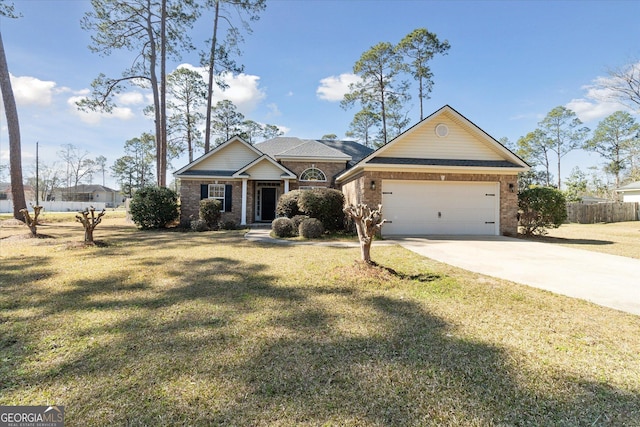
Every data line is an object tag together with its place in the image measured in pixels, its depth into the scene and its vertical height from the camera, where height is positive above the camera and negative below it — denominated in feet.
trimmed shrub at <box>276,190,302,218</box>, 44.14 +0.80
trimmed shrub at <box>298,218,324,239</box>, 36.94 -2.34
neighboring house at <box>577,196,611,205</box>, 113.57 +4.72
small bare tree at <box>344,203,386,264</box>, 18.92 -0.86
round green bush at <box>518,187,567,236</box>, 38.65 +0.29
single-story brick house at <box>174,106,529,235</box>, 39.27 +4.38
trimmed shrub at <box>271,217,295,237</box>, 37.86 -2.26
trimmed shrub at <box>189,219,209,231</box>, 46.56 -2.30
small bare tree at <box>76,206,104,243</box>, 29.50 -1.26
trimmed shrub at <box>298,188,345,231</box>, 39.96 +0.86
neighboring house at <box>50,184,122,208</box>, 197.45 +12.57
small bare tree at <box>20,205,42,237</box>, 35.50 -1.38
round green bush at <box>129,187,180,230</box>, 49.08 +0.71
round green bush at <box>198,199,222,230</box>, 48.47 +0.02
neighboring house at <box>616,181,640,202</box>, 90.94 +6.46
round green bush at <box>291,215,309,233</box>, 39.15 -1.26
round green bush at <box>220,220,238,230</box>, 48.52 -2.39
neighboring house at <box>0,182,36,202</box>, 187.11 +12.25
